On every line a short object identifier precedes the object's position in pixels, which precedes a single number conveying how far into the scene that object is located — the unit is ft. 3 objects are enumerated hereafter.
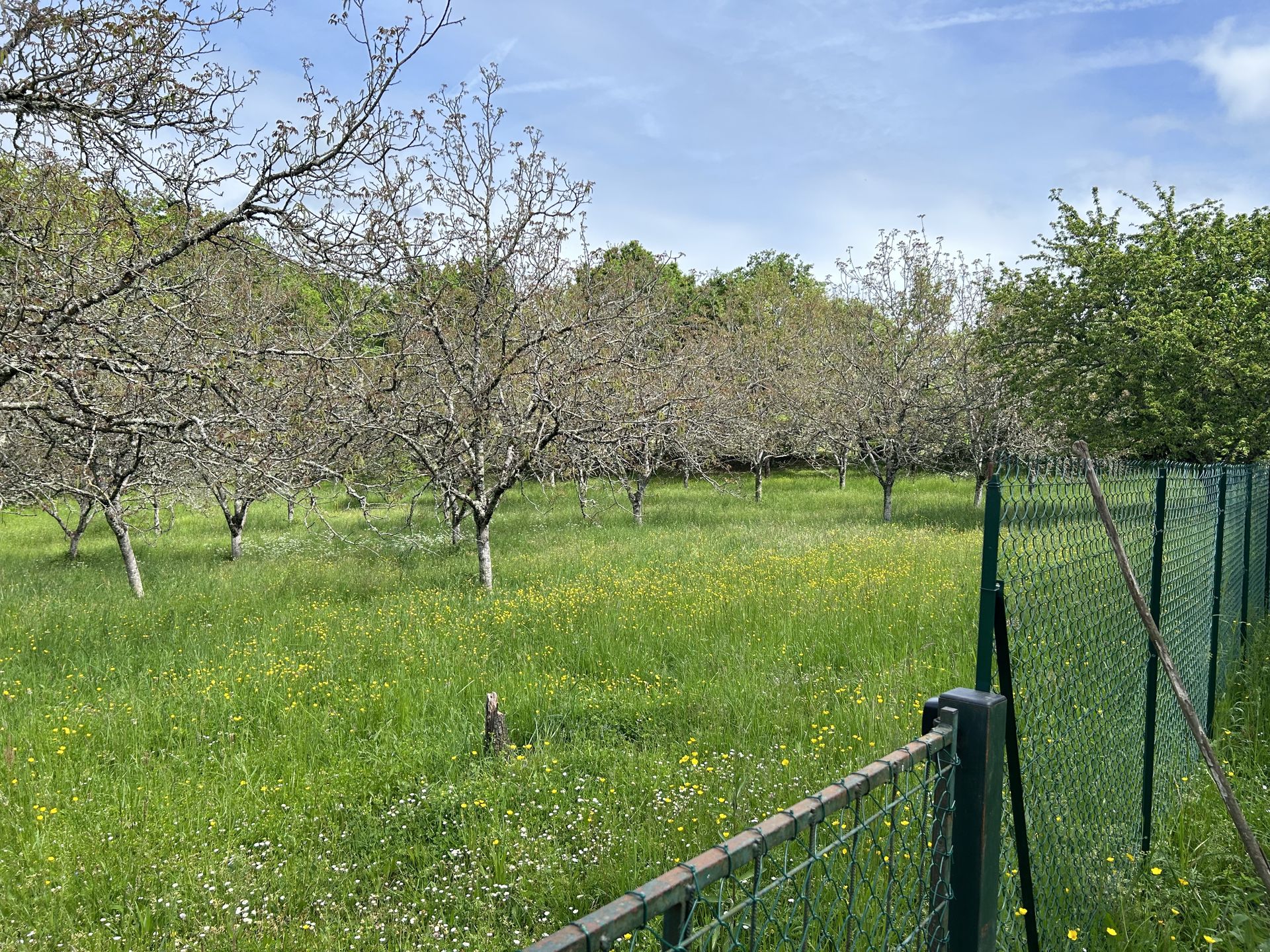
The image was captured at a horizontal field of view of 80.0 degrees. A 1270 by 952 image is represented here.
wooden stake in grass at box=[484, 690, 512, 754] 17.07
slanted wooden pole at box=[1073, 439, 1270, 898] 6.57
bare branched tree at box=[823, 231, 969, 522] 71.46
